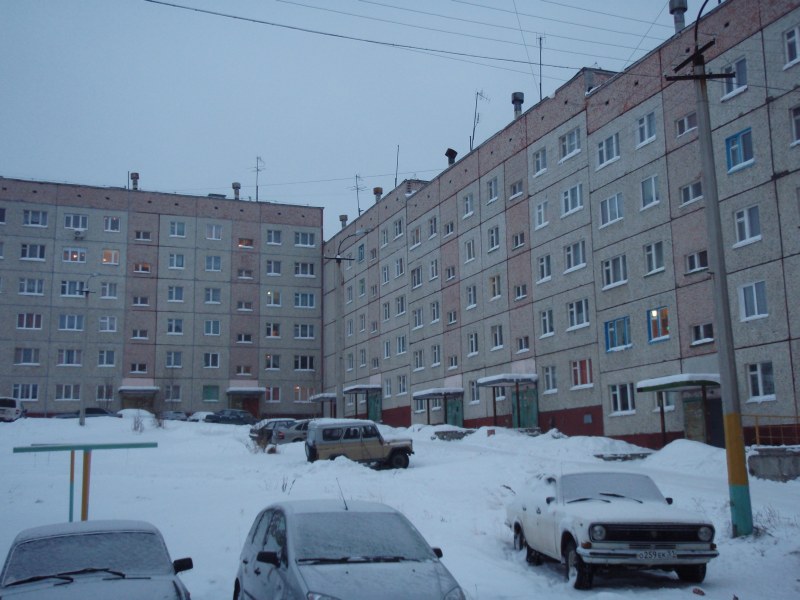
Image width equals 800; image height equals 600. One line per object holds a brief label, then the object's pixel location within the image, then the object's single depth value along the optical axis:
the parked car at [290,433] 38.06
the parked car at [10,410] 49.25
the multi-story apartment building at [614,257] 28.88
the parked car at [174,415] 61.00
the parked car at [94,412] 58.81
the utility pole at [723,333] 13.78
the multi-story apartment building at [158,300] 64.62
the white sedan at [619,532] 11.04
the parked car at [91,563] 7.36
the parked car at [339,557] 7.09
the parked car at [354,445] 28.55
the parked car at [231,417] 58.12
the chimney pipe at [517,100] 50.94
